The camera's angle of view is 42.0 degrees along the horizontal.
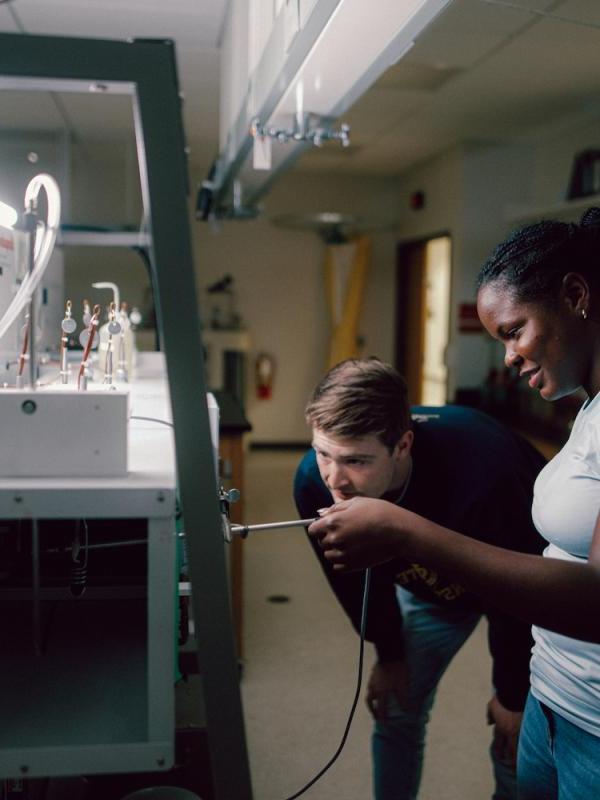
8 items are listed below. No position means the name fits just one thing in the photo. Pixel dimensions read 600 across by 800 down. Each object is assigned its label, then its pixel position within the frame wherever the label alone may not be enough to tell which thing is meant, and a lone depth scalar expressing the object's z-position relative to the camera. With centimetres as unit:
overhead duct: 144
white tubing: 94
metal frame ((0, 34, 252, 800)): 77
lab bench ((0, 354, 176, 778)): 85
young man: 142
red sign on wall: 543
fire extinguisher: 691
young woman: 84
